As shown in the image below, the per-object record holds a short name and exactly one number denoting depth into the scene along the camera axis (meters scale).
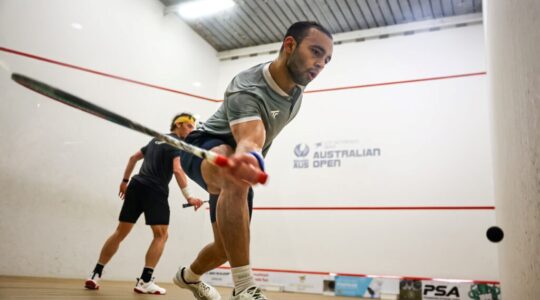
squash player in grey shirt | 1.30
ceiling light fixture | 4.16
